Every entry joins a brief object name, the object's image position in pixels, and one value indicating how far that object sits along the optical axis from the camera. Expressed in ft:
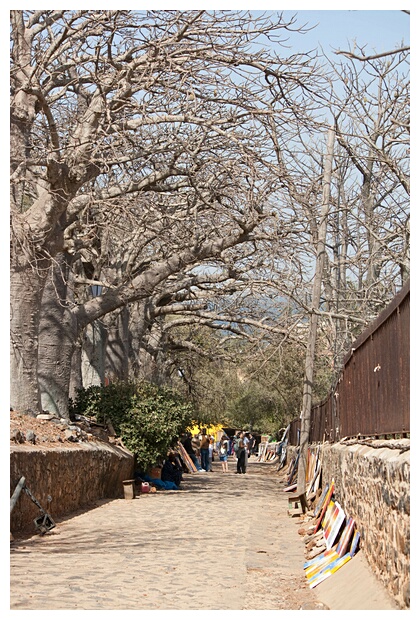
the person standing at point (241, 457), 116.55
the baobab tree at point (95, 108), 52.75
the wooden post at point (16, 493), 38.73
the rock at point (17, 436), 44.60
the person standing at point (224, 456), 127.07
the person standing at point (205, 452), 117.50
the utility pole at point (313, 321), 61.93
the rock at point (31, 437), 46.91
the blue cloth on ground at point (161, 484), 75.46
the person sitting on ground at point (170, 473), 78.28
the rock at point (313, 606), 25.72
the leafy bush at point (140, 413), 70.49
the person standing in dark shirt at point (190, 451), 115.03
